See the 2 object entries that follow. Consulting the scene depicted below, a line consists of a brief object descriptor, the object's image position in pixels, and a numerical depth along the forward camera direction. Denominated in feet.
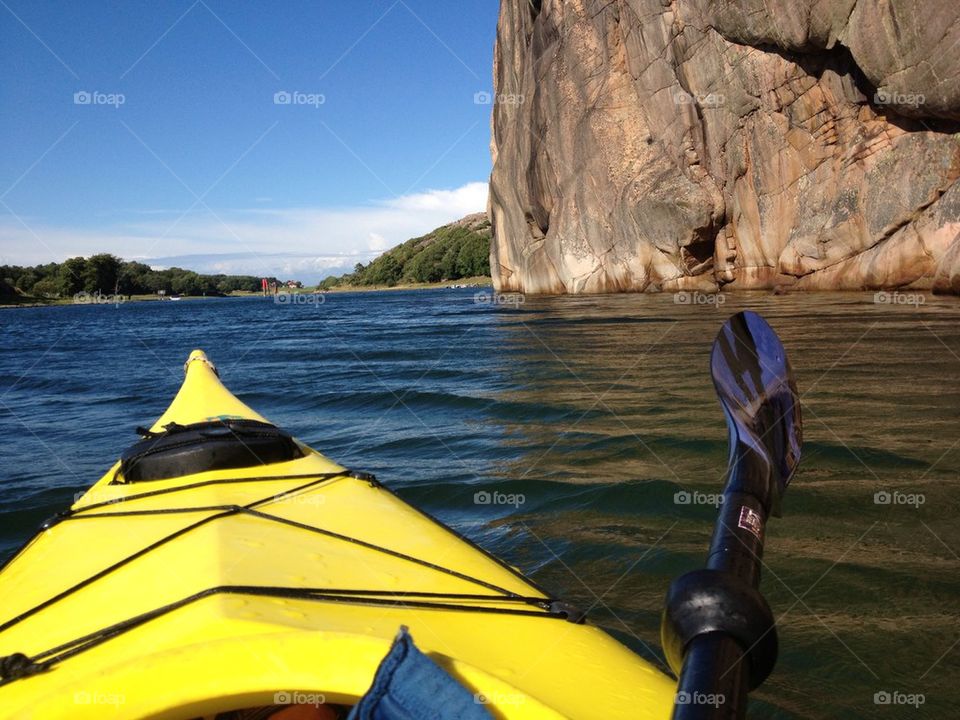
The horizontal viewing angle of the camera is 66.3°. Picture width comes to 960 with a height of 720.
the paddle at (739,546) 3.47
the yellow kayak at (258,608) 4.99
